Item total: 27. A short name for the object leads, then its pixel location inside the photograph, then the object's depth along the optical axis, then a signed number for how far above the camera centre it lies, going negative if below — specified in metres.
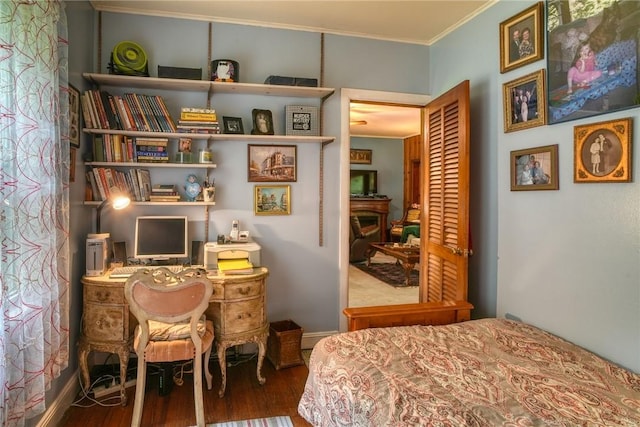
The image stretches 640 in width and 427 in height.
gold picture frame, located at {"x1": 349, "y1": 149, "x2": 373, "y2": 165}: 8.55 +1.28
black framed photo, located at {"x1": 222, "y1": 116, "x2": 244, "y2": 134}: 2.88 +0.66
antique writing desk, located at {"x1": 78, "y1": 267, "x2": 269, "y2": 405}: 2.37 -0.66
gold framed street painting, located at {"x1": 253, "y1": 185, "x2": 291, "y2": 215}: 3.05 +0.11
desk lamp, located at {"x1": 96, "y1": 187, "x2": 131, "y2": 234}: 2.52 +0.07
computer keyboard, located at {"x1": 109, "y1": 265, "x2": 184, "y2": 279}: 2.41 -0.37
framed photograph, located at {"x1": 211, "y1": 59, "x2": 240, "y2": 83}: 2.78 +1.02
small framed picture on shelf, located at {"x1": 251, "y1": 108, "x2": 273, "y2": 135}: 2.91 +0.69
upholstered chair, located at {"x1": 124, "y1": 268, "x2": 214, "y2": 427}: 2.00 -0.53
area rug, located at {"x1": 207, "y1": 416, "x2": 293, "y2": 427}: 2.19 -1.18
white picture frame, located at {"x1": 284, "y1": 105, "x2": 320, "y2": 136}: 2.99 +0.72
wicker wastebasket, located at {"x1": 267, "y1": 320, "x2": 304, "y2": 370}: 2.85 -0.99
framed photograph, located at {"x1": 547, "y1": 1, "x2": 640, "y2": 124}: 1.71 +0.76
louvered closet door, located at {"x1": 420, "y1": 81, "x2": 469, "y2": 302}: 2.57 +0.12
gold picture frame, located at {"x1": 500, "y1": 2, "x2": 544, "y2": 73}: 2.20 +1.05
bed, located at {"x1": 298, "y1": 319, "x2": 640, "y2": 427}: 1.31 -0.65
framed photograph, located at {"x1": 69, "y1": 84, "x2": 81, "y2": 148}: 2.30 +0.58
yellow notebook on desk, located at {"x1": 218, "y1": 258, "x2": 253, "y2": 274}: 2.55 -0.35
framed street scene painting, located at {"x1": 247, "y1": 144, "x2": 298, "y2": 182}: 3.03 +0.40
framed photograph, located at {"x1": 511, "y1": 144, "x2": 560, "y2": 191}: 2.11 +0.27
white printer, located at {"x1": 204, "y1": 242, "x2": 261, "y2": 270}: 2.63 -0.27
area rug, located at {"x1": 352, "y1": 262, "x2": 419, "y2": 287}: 5.72 -0.95
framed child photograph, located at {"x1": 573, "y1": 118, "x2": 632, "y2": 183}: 1.73 +0.30
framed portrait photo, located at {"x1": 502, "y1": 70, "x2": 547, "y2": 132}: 2.20 +0.67
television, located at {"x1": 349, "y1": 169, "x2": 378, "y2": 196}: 8.68 +0.74
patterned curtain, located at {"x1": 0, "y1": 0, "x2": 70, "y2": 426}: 1.44 +0.04
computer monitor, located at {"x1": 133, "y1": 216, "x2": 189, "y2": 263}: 2.71 -0.18
